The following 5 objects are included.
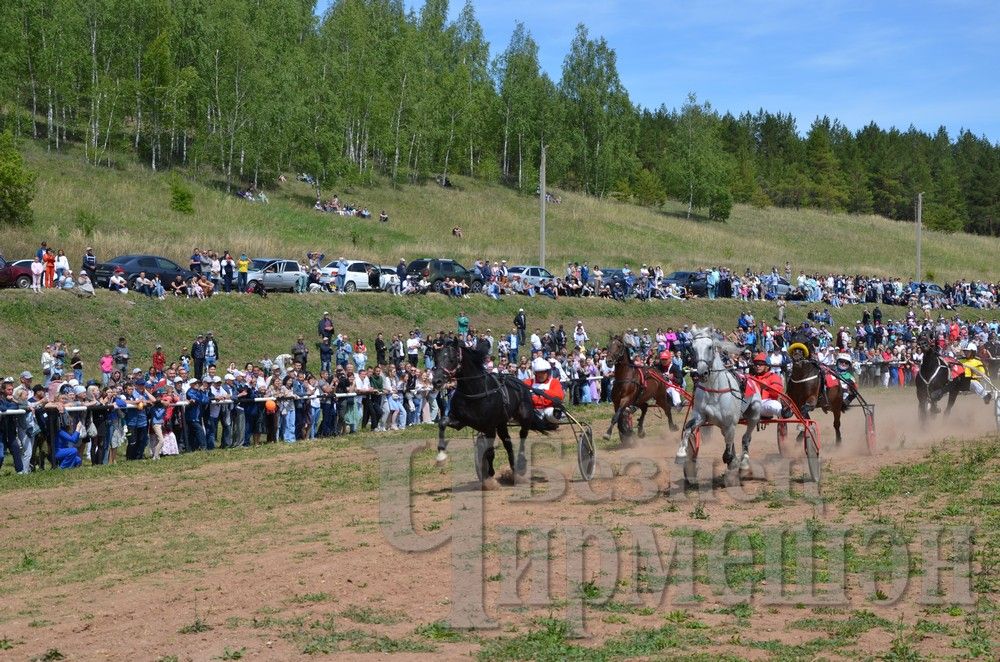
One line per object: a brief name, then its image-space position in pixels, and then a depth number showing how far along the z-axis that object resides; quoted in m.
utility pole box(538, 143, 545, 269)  52.55
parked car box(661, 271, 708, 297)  56.03
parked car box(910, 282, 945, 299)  63.28
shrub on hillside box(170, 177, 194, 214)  59.19
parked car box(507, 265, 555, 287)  49.72
